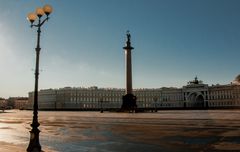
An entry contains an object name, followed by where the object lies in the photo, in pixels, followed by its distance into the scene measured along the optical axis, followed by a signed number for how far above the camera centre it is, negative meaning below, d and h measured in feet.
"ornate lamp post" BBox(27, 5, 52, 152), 31.22 +1.51
